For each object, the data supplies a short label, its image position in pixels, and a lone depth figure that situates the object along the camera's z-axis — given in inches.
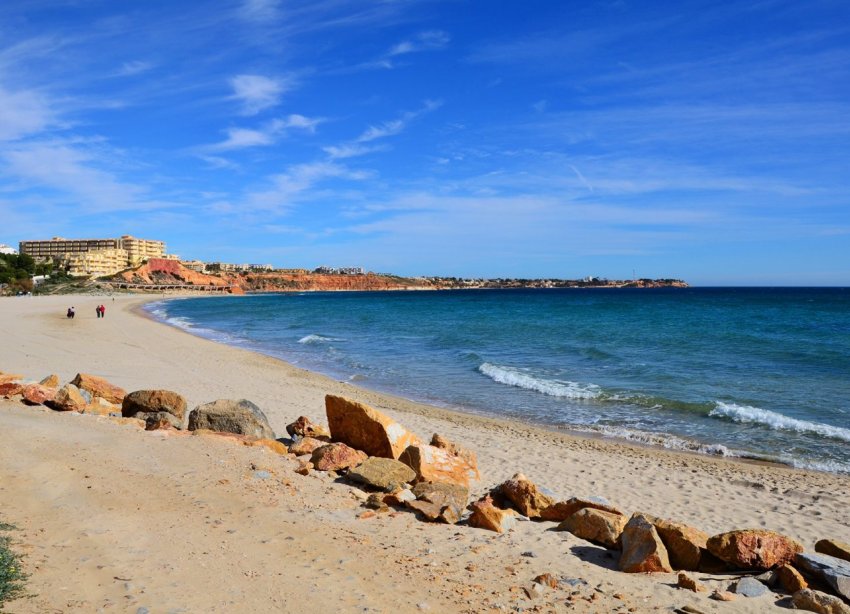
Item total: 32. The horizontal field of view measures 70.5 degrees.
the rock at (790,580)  205.5
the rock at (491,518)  252.8
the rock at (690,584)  205.3
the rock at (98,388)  461.1
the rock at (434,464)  313.9
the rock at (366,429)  337.1
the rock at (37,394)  402.9
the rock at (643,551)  219.6
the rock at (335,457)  316.5
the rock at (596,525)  244.4
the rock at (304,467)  301.6
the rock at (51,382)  472.0
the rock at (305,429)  398.6
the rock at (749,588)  205.0
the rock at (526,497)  282.7
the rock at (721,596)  200.5
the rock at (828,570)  201.8
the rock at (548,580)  202.5
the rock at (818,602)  191.0
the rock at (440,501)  257.9
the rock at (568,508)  274.3
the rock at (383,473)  292.5
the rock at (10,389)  422.6
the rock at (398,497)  271.0
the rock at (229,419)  370.6
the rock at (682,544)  228.2
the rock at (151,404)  405.7
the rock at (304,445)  346.8
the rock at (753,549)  225.0
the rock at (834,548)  229.5
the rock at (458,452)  358.6
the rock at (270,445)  339.0
